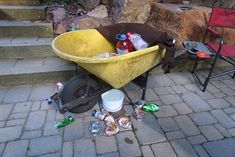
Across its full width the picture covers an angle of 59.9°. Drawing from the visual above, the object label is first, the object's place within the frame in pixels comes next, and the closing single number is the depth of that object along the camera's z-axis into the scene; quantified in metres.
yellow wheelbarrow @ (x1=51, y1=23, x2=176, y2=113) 1.98
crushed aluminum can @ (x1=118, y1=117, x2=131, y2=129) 2.33
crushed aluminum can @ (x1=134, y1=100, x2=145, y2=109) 2.63
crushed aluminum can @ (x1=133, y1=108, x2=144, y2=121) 2.46
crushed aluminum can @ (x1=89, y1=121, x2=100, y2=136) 2.23
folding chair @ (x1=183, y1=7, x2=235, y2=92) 2.94
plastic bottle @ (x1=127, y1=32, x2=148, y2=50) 2.30
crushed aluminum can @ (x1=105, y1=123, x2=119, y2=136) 2.23
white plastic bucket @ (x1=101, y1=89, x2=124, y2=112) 2.46
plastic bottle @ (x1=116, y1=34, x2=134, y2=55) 2.36
